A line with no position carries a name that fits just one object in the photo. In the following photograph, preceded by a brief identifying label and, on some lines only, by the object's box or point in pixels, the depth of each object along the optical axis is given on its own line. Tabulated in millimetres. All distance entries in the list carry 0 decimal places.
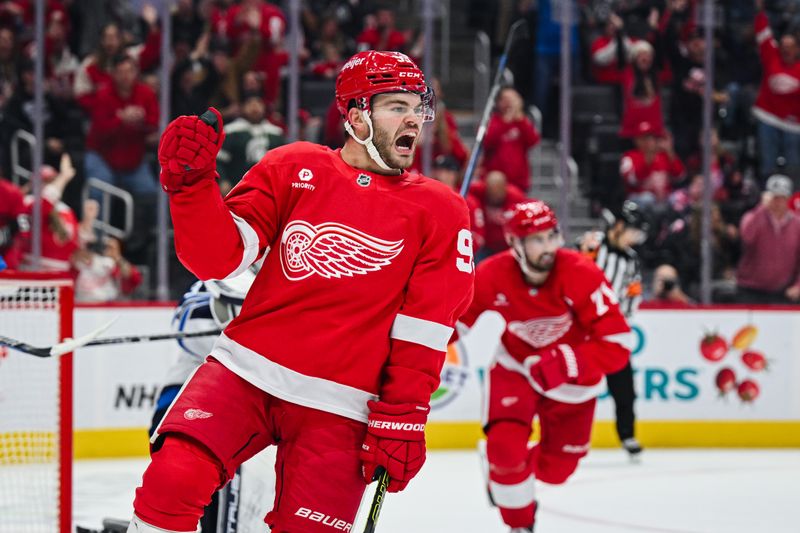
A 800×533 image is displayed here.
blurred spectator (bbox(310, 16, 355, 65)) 15461
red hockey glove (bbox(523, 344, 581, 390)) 9586
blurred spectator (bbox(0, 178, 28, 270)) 13430
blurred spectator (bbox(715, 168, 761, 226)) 15656
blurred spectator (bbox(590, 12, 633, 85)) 15797
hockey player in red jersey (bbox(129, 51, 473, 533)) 5383
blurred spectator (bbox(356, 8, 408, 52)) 15461
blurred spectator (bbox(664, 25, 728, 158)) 15773
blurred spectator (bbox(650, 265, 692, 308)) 15391
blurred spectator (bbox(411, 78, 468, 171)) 15039
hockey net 8305
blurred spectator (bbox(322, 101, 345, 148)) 14672
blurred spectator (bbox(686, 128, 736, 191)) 15645
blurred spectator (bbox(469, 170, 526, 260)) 14805
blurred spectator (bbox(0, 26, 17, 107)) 14297
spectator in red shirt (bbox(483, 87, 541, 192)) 15305
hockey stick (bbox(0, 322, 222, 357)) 6883
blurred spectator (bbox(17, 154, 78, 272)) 13633
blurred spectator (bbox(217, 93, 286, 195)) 13977
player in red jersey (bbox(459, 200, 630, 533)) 9586
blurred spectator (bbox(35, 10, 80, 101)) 14570
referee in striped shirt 14039
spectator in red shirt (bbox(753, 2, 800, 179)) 16312
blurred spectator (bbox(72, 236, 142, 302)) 13820
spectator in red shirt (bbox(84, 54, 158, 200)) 14266
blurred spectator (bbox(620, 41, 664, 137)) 15937
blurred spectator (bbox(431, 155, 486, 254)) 14547
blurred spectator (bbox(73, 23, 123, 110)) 14617
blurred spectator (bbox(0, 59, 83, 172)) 14023
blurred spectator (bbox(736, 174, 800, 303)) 15523
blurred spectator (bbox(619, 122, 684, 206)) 15711
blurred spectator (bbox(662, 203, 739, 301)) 15352
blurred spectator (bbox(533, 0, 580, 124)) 15500
